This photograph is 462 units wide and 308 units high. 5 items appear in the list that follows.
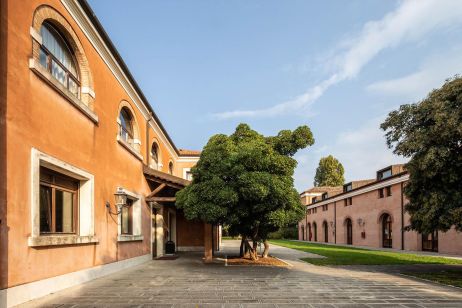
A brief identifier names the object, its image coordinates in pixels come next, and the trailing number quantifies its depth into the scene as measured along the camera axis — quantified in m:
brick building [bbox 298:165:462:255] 24.17
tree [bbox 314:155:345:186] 60.19
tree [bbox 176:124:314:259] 11.77
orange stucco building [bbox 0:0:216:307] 6.33
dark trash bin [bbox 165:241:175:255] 18.61
